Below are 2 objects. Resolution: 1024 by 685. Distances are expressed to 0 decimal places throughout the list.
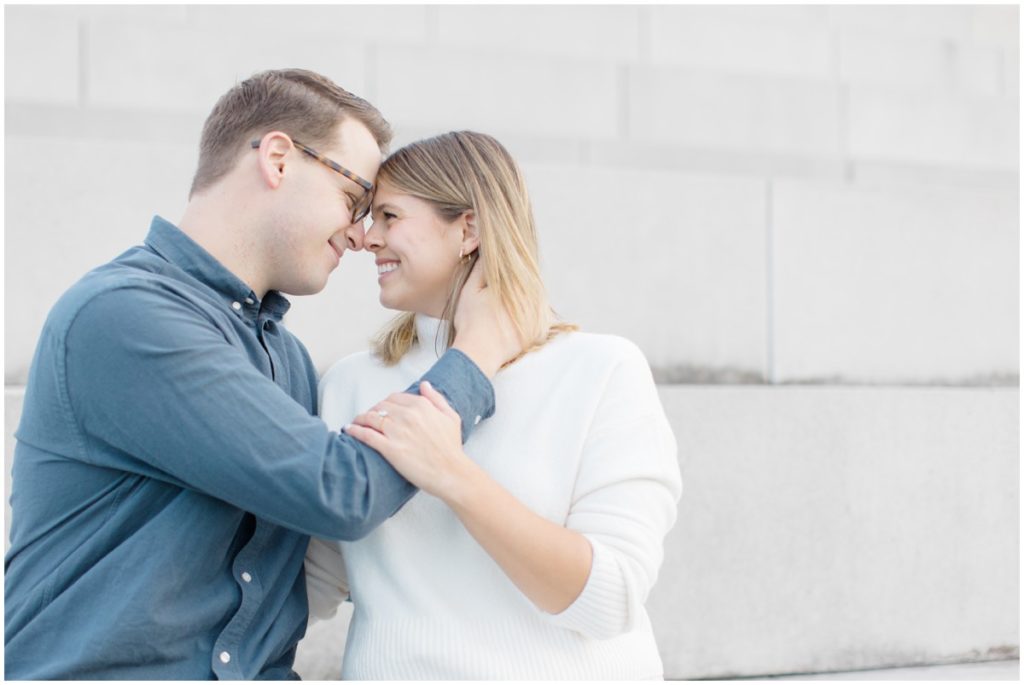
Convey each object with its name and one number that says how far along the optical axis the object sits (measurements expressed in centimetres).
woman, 178
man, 166
